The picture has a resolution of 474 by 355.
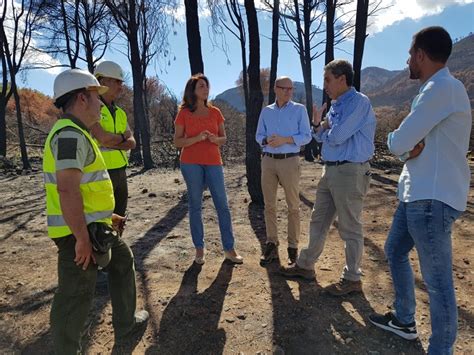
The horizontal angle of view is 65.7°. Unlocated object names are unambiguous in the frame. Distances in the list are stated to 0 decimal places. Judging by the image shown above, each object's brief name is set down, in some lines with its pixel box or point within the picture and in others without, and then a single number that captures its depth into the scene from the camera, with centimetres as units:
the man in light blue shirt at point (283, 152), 379
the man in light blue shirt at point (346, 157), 304
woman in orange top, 370
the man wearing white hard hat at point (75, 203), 198
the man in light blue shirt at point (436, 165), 204
